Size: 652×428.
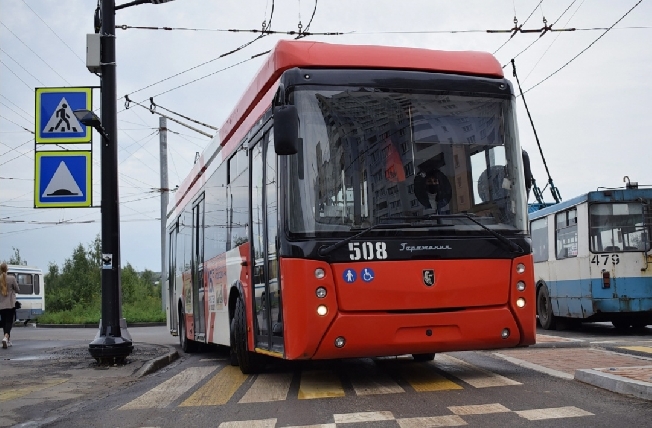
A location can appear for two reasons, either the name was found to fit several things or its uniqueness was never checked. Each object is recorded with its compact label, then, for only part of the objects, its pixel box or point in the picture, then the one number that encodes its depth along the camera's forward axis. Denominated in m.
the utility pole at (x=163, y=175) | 34.91
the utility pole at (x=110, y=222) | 12.20
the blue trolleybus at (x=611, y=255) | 16.08
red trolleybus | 7.84
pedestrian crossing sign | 13.03
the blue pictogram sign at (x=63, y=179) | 12.96
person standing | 16.95
